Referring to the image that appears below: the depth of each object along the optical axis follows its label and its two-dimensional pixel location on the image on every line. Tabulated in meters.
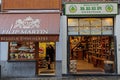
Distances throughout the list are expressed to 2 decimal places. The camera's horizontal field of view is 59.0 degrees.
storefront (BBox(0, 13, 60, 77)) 5.74
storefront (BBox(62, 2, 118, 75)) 6.39
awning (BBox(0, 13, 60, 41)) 5.74
